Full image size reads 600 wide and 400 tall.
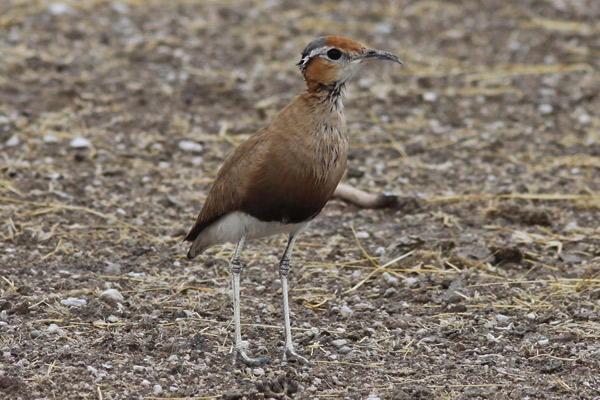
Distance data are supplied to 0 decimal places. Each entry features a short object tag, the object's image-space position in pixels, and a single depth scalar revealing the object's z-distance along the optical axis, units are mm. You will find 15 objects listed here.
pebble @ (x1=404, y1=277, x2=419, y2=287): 12456
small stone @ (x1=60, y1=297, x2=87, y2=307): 11328
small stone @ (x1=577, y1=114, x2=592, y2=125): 18383
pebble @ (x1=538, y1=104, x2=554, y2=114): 18906
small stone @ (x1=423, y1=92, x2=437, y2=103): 19531
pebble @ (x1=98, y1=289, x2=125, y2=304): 11508
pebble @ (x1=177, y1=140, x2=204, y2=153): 16969
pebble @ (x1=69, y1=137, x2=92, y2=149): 16500
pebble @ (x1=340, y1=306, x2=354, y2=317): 11680
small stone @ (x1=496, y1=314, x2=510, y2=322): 11422
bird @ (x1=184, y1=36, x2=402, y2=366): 10008
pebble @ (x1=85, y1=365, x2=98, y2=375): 9641
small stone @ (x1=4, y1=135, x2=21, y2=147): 16266
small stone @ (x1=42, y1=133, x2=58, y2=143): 16594
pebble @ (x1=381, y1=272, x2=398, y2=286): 12531
